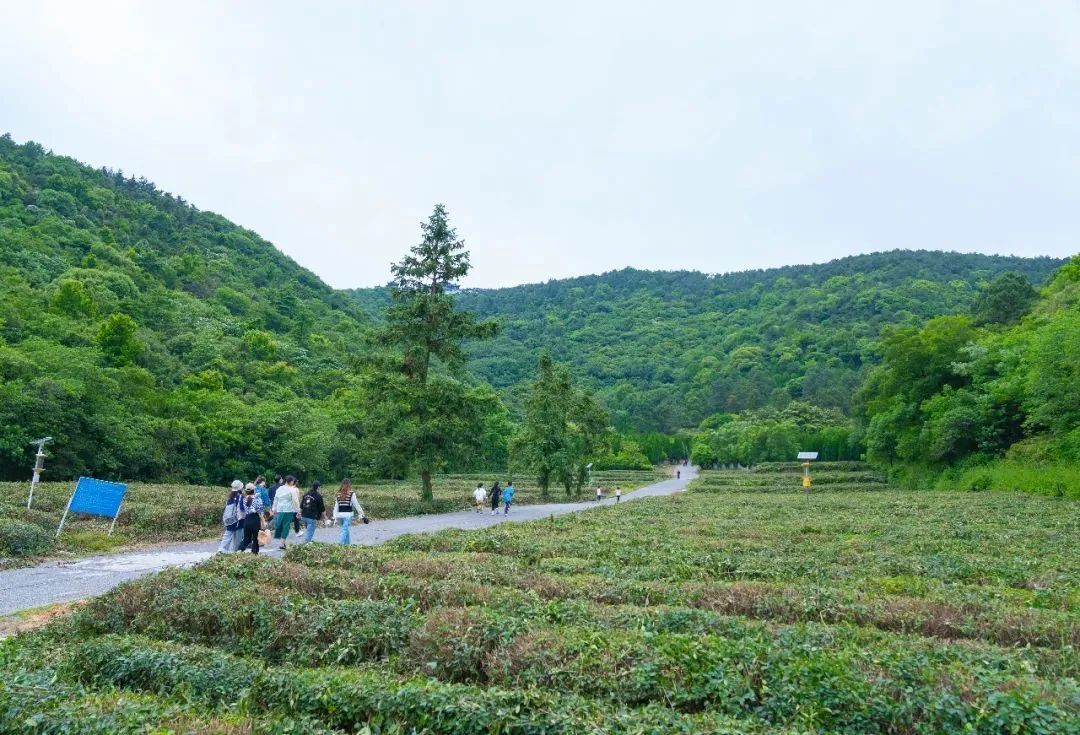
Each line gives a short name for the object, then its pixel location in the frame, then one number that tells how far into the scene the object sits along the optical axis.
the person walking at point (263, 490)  18.17
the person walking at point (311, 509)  16.91
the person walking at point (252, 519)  14.40
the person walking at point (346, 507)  16.73
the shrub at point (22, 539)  14.92
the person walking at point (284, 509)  16.20
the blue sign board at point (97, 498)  17.30
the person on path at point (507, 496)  30.92
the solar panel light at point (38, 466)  18.98
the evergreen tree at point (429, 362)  30.97
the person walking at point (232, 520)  14.76
